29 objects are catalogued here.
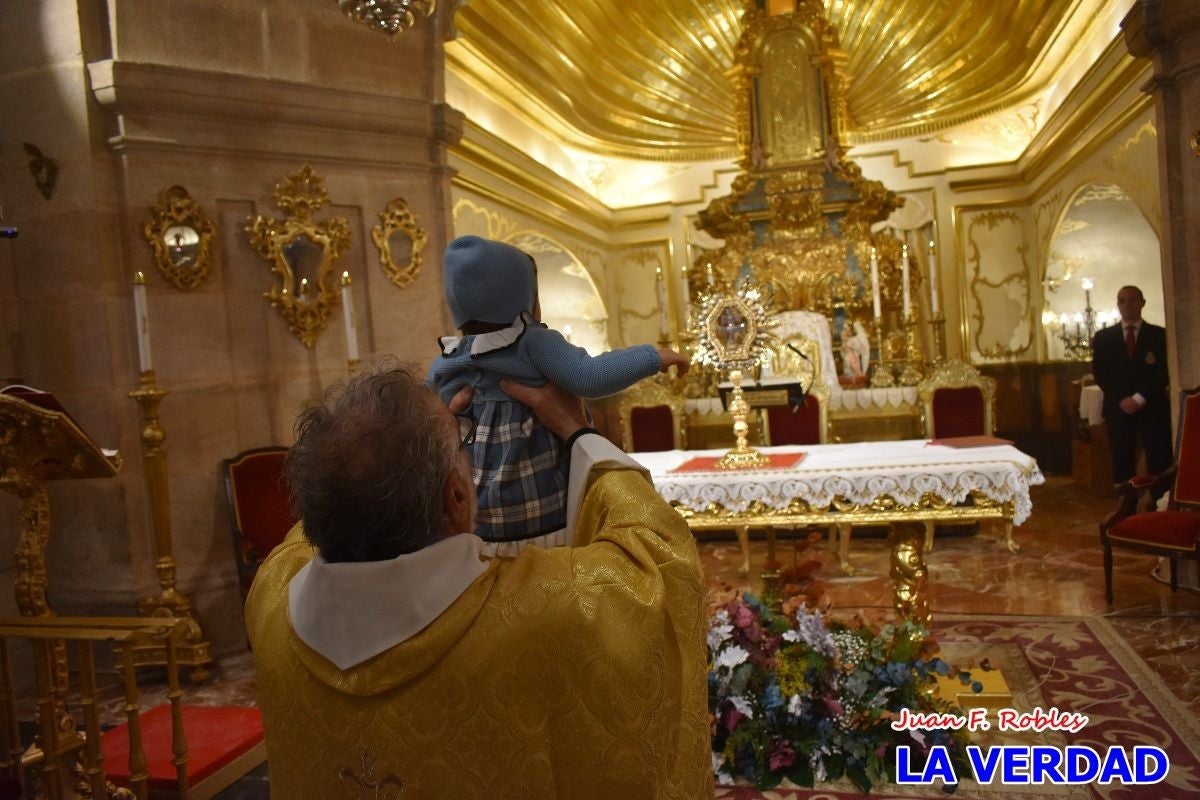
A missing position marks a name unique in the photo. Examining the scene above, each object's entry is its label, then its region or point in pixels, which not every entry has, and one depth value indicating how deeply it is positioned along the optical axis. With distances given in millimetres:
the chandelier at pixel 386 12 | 3834
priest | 1145
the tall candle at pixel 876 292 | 7684
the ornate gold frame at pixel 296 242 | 4848
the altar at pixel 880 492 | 3406
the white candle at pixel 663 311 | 4809
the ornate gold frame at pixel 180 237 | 4480
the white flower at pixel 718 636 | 3029
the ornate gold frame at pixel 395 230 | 5277
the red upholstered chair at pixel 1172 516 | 4090
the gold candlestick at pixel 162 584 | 4238
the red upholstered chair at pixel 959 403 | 6230
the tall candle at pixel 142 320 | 3937
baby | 1681
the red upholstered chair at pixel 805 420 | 6496
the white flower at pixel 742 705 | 2917
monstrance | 3957
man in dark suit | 5902
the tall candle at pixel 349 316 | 4270
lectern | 2467
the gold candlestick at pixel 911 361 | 8000
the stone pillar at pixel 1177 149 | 4562
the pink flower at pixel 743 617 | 3059
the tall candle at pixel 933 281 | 5965
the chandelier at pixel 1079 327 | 9133
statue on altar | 9453
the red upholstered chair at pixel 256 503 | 4582
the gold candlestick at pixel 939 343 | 9727
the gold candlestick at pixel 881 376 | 7906
